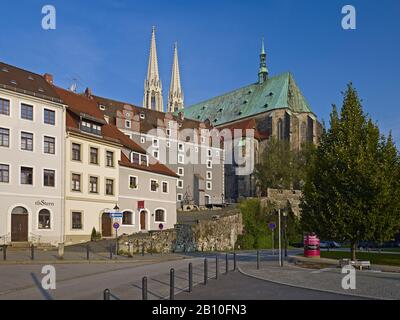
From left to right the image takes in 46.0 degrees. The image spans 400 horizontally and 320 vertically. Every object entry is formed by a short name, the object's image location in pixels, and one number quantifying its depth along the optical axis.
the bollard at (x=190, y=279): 14.32
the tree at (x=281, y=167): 71.38
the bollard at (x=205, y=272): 16.70
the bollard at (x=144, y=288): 10.46
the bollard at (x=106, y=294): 8.45
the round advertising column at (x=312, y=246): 29.73
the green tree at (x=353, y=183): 24.38
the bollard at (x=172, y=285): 12.27
